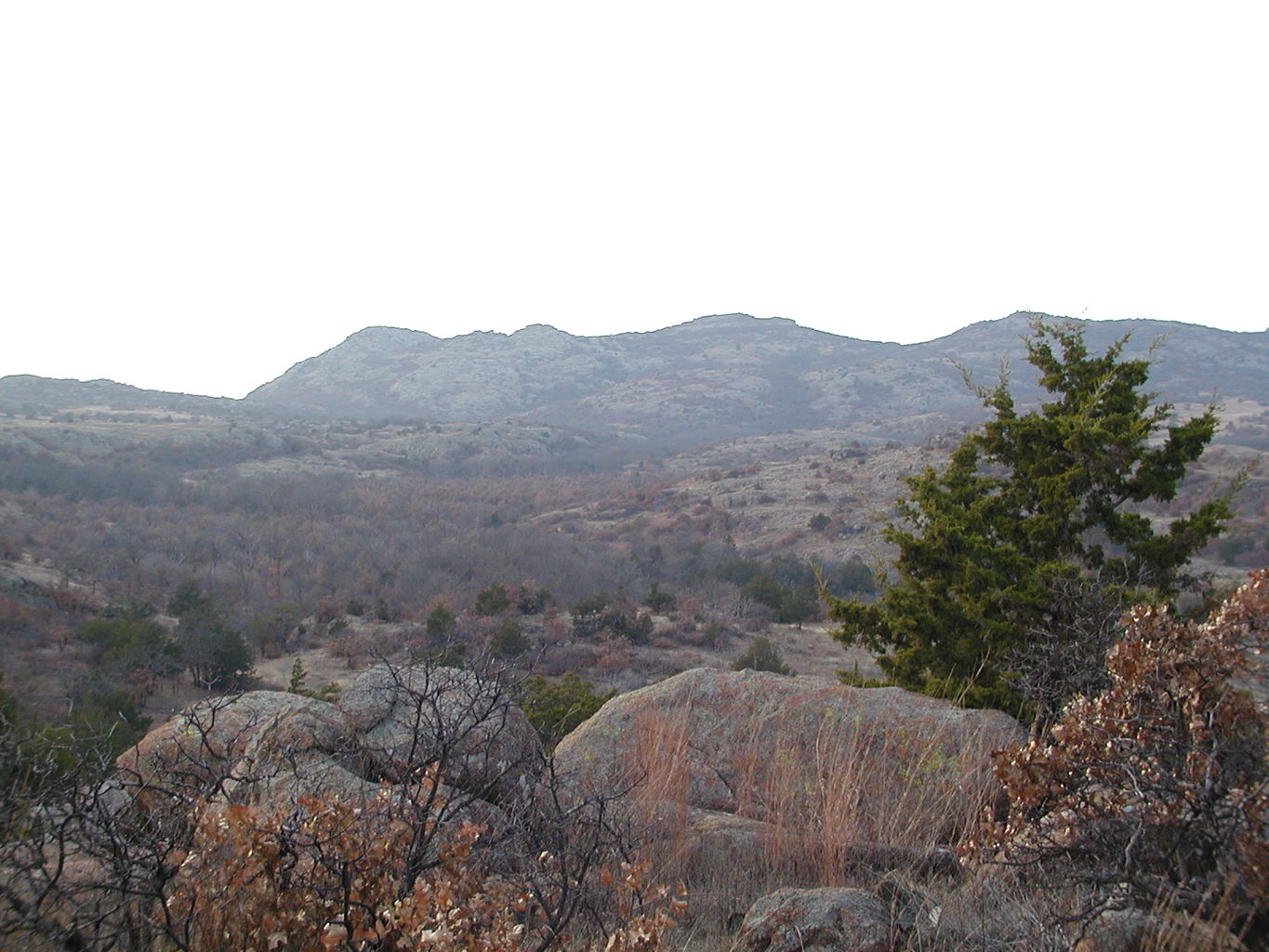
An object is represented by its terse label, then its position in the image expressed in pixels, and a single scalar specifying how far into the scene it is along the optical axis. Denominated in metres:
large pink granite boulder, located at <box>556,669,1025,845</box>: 3.97
